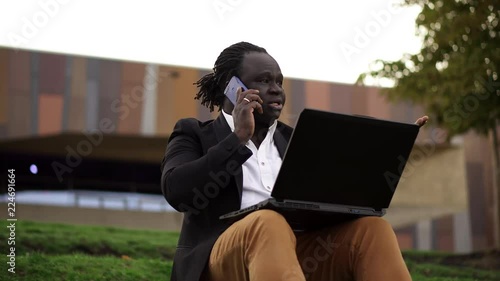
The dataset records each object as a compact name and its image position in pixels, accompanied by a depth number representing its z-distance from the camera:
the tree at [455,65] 7.95
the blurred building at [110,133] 17.73
